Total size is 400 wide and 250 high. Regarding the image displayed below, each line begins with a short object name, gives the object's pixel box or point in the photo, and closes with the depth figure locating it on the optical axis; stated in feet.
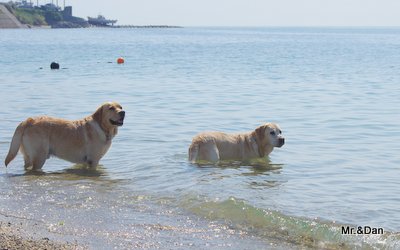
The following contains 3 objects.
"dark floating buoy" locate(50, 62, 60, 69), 123.24
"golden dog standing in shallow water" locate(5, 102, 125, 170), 36.37
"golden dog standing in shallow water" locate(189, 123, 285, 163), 38.93
